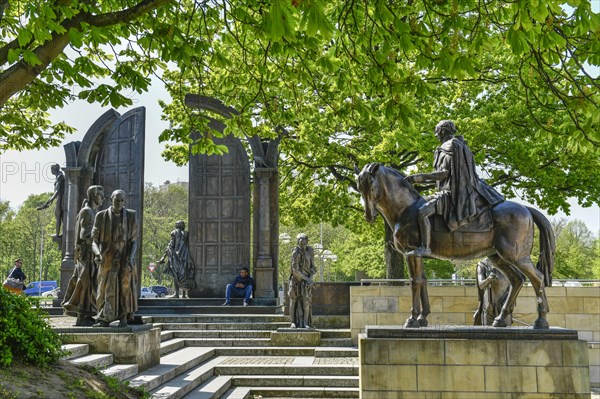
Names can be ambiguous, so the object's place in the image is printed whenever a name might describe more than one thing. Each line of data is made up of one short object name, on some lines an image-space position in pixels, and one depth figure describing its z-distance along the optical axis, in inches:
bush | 246.5
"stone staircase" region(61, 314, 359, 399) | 374.6
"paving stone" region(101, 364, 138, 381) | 332.2
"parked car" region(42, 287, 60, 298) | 1840.3
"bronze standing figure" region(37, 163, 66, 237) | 831.1
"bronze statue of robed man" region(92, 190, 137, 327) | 388.5
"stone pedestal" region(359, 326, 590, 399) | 283.0
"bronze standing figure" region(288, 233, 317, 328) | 577.4
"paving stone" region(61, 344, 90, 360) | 346.1
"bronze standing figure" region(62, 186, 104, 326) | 398.3
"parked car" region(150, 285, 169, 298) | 1871.3
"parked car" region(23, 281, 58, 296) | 2012.8
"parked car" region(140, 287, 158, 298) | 1738.4
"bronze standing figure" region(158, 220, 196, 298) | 794.8
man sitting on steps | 753.0
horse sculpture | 301.3
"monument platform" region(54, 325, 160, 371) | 372.5
